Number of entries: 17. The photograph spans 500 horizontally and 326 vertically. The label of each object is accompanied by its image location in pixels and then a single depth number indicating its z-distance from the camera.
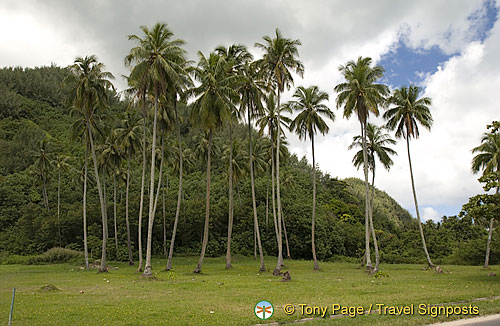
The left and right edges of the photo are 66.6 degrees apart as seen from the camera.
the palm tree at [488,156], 31.78
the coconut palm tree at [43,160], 48.53
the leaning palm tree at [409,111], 30.52
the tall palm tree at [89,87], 30.27
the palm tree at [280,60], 28.80
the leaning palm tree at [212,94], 27.44
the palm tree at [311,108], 32.31
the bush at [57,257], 40.19
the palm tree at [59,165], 48.53
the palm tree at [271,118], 32.39
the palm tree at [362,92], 28.97
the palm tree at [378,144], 32.88
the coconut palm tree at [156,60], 25.11
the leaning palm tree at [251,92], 30.36
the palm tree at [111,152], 37.56
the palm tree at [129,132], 35.69
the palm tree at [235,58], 29.98
